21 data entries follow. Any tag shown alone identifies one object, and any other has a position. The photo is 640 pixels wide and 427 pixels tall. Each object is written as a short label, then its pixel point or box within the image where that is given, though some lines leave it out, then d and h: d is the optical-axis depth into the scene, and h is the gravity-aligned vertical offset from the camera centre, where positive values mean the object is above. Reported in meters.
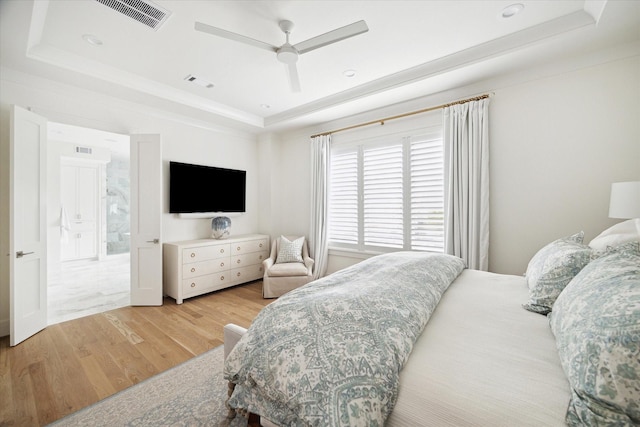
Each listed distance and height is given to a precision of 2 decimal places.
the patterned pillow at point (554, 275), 1.45 -0.35
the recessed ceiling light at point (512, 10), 2.07 +1.59
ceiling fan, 1.95 +1.32
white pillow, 1.63 -0.15
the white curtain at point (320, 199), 4.40 +0.19
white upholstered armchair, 3.84 -0.86
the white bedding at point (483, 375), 0.82 -0.58
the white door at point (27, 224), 2.51 -0.16
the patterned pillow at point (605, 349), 0.69 -0.41
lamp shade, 1.80 +0.08
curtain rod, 3.07 +1.29
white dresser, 3.65 -0.82
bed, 0.75 -0.57
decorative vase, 4.30 -0.28
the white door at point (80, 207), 6.23 +0.05
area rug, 1.62 -1.28
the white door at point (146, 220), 3.52 -0.14
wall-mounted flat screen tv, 3.97 +0.34
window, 3.46 +0.24
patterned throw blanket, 0.89 -0.54
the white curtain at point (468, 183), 3.00 +0.33
